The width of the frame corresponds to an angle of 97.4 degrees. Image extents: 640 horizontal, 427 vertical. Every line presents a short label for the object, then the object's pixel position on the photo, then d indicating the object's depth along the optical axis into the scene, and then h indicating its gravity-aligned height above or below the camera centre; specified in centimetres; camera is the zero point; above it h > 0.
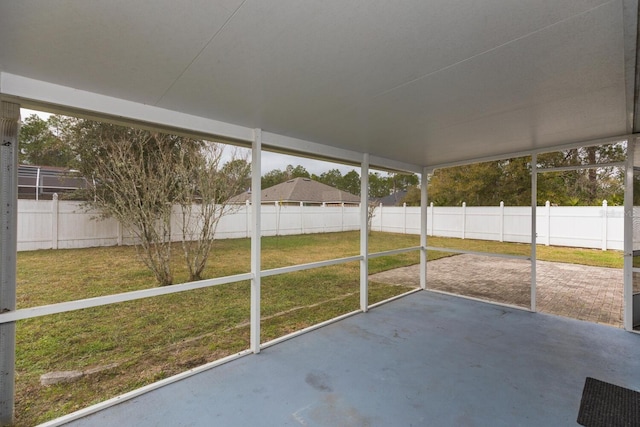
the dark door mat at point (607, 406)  195 -140
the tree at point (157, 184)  439 +49
